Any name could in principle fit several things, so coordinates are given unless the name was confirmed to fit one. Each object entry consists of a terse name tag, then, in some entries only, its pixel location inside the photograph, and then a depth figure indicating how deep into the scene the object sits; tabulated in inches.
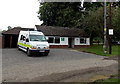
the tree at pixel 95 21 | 817.5
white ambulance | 521.7
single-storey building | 992.6
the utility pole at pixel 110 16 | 666.2
